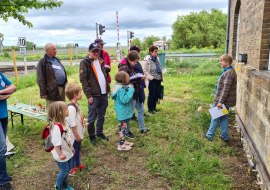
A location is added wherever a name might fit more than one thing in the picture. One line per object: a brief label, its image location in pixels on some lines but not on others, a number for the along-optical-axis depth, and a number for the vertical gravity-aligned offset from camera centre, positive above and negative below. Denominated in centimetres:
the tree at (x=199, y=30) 3539 +561
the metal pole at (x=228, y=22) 689 +133
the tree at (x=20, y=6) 487 +141
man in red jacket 476 +11
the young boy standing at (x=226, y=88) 391 -46
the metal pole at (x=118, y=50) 1664 +121
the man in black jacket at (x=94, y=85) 380 -38
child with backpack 260 -91
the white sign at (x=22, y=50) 1032 +69
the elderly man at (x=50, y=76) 386 -22
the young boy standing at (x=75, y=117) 296 -75
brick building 282 -38
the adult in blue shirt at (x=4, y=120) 294 -84
